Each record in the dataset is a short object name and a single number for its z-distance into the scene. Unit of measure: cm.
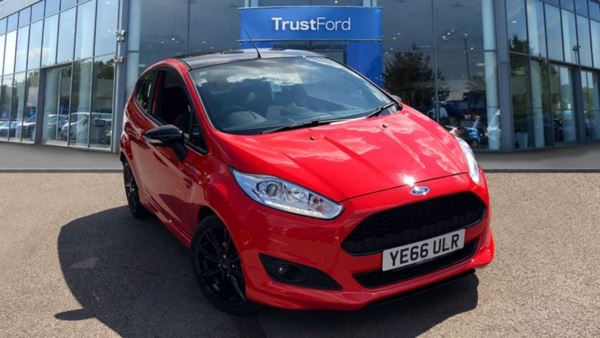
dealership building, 1197
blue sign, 1184
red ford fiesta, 224
